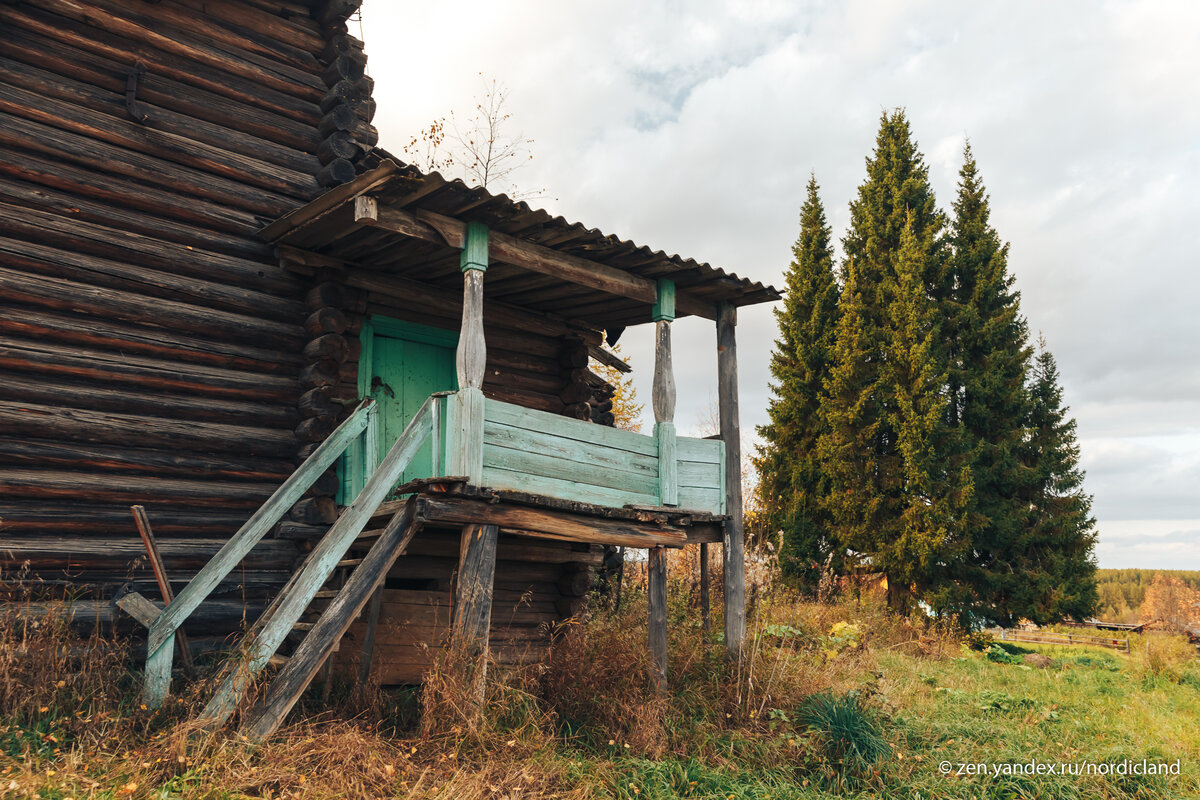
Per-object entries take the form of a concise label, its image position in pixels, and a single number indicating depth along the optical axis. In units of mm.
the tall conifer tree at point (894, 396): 19219
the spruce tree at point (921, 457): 18922
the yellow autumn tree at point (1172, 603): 23078
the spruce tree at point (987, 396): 19594
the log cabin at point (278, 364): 7629
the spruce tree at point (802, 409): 20750
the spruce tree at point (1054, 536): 19469
